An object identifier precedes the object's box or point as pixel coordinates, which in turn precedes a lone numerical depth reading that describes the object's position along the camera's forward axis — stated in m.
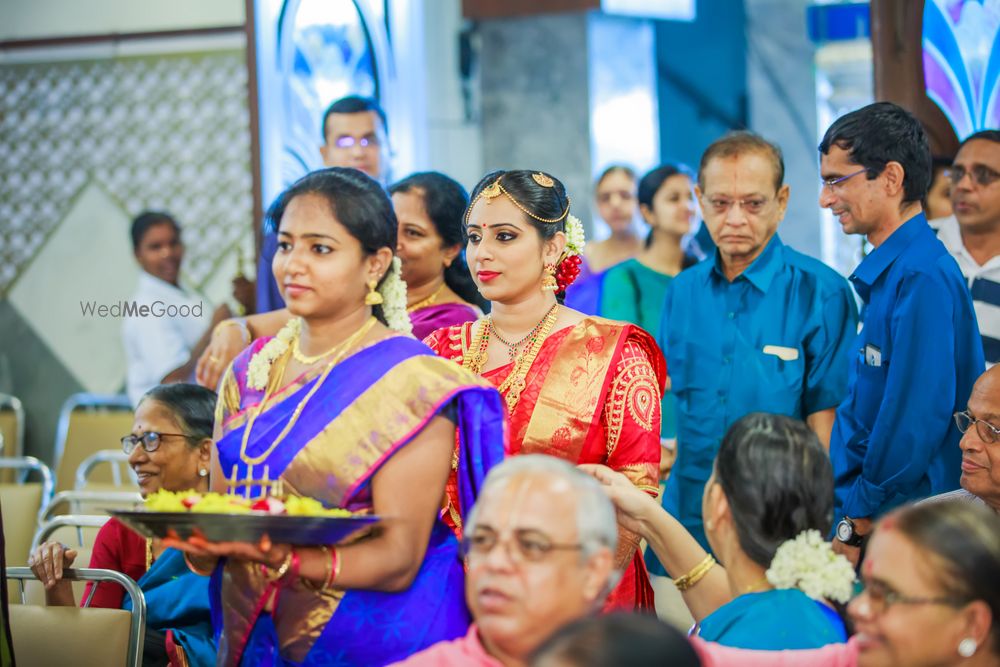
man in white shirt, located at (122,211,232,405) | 5.61
